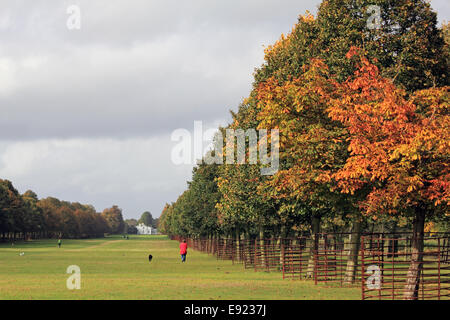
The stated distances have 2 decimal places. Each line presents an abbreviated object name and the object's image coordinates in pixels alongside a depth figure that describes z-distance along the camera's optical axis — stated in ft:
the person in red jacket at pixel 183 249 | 219.00
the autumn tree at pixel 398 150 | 84.84
